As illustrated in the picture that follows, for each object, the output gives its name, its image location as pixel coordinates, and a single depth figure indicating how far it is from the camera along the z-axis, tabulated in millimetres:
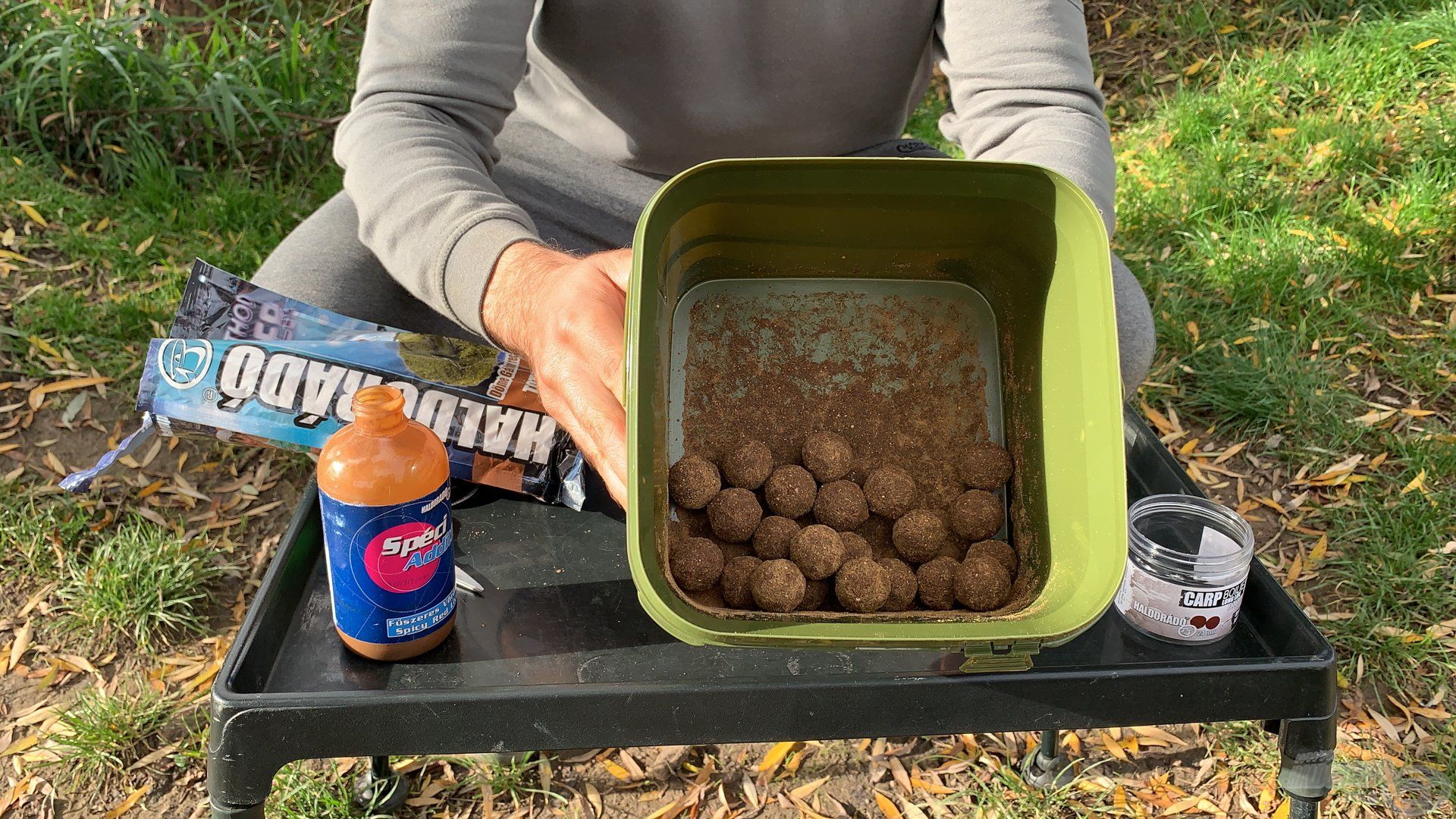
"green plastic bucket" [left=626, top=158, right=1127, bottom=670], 819
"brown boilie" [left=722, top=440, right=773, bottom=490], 1028
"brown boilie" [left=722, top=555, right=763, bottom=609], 949
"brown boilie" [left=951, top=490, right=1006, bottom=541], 1029
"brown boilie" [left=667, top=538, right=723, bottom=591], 935
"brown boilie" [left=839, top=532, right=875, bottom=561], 994
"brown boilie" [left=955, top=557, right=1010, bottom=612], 948
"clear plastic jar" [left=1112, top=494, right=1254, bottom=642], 1019
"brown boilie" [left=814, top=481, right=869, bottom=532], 1026
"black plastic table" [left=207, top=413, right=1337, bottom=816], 928
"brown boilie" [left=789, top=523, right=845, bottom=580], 966
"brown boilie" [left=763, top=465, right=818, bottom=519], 1023
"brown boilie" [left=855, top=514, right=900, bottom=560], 1035
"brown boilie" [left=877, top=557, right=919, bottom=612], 962
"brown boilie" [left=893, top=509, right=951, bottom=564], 1002
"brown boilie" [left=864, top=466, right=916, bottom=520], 1032
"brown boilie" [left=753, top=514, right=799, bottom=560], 997
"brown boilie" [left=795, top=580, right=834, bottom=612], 964
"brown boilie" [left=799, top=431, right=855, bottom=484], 1046
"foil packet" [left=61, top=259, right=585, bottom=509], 1246
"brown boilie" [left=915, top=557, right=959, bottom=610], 963
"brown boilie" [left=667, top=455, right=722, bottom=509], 987
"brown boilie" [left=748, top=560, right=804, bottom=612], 926
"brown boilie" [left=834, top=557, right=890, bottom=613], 936
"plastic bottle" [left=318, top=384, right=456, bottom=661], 902
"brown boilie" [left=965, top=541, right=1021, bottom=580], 994
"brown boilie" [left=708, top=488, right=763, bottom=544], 993
